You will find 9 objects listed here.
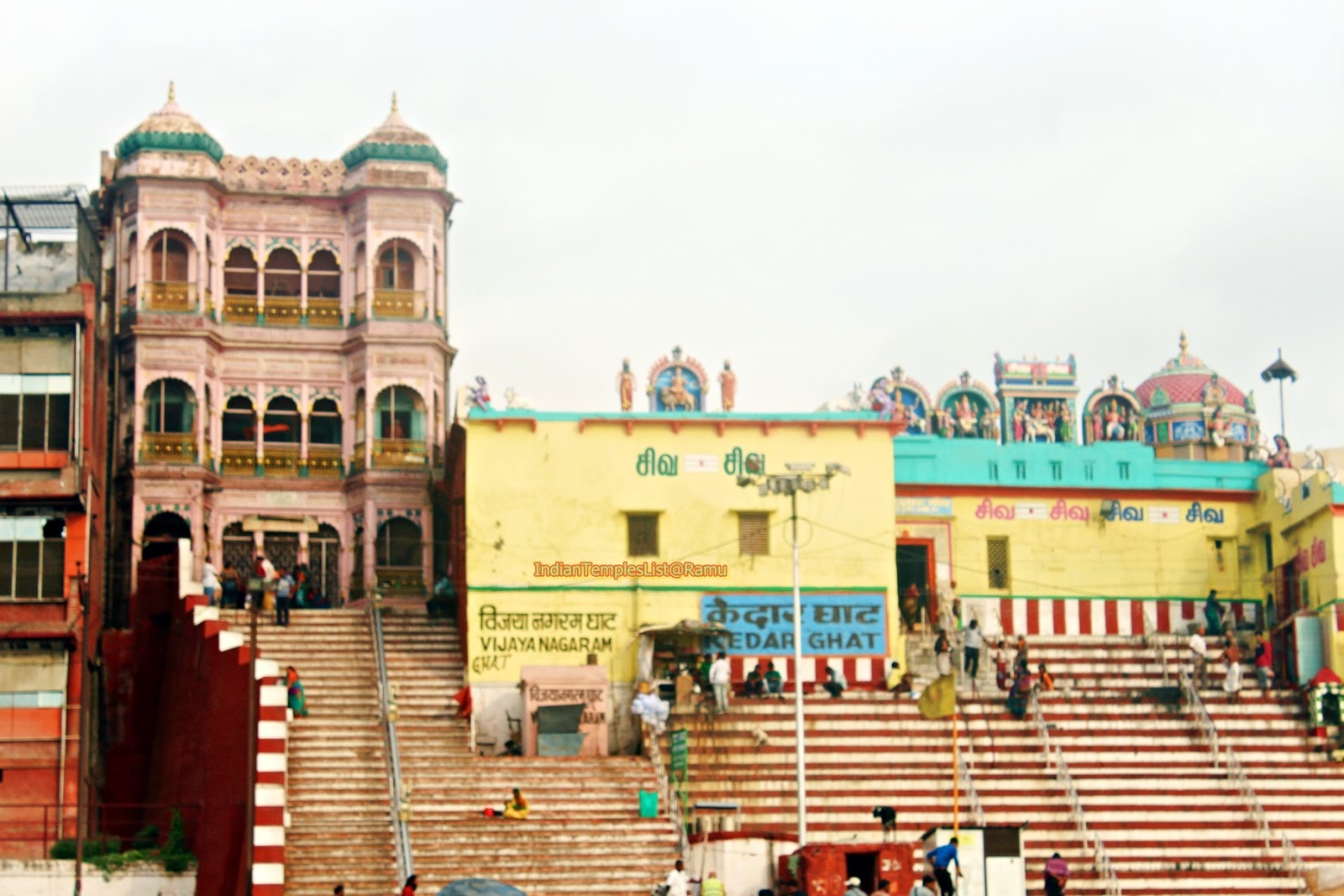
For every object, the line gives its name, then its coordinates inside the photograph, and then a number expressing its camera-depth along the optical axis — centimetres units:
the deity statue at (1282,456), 5259
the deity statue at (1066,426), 5688
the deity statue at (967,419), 5619
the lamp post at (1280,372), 5725
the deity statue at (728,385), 5081
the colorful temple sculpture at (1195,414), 5659
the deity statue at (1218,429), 5641
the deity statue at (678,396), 5103
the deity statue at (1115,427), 5822
